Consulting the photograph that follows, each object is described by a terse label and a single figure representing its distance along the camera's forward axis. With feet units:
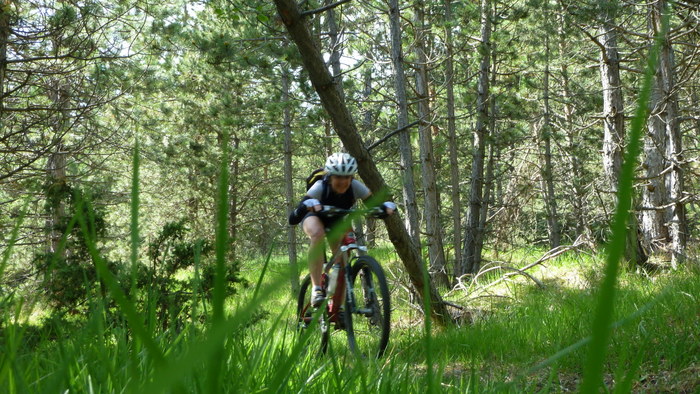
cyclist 18.50
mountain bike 18.57
